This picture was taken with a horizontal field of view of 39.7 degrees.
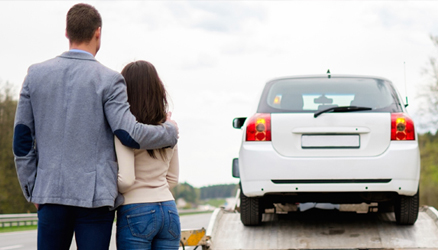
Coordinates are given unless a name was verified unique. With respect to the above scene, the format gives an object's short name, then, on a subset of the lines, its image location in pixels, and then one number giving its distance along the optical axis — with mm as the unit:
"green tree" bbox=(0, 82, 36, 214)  38938
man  2719
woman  2861
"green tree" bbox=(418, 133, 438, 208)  40375
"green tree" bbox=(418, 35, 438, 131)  35281
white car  5133
